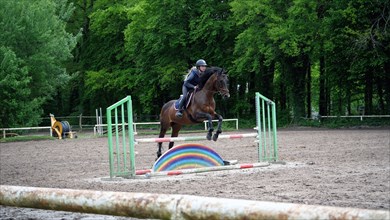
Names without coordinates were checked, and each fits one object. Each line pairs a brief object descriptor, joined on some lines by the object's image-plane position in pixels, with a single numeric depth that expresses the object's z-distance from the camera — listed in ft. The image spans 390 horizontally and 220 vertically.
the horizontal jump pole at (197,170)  44.06
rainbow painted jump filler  43.14
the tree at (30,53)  131.13
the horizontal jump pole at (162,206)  11.20
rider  51.93
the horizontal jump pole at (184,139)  43.24
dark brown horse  50.52
